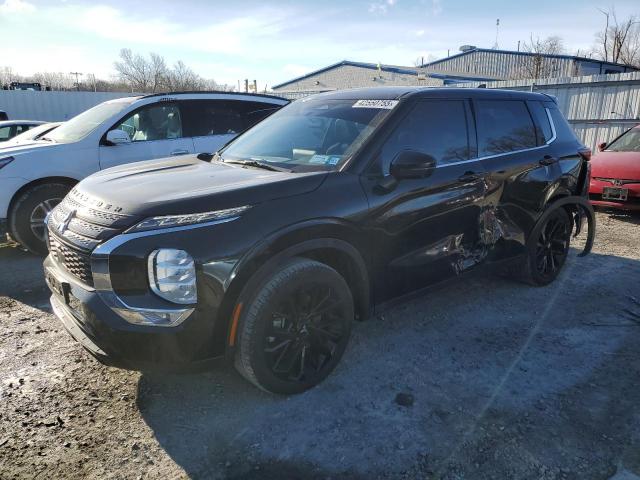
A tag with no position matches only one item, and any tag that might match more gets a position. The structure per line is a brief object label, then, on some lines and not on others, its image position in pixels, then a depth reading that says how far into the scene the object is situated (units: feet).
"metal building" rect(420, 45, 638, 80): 114.42
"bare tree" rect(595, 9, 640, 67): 123.54
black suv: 7.91
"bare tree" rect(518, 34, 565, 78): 112.76
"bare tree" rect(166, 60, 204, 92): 155.02
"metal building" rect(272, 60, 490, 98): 112.16
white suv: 17.95
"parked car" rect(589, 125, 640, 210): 24.81
